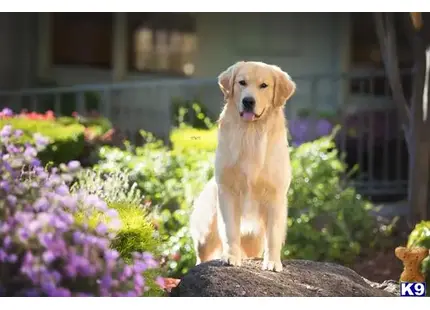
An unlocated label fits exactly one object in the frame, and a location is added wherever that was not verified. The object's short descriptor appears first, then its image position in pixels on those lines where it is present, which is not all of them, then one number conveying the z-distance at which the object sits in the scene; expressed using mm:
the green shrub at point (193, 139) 8084
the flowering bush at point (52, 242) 6030
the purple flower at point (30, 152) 6420
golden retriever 6542
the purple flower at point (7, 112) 7408
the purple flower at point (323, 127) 9200
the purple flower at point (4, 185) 6133
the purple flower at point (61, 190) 6266
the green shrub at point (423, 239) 7036
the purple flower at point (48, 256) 5996
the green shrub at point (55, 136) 7168
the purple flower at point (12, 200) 6094
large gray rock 6572
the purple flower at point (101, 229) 6228
